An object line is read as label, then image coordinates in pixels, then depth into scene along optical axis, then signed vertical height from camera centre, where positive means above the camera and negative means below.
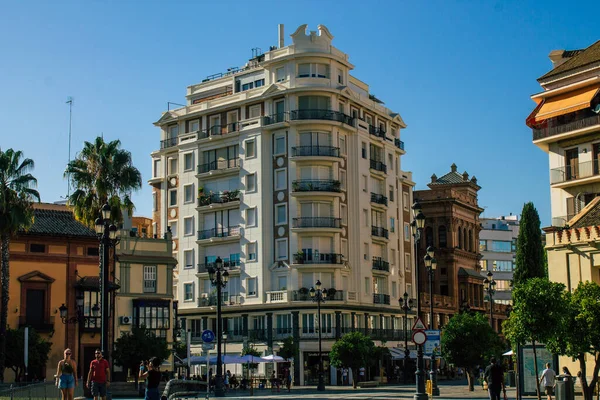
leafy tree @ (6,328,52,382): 51.88 -0.15
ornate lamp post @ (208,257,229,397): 42.16 -0.15
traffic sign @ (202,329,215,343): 35.41 +0.30
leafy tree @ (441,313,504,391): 54.31 -0.10
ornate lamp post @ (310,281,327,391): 56.29 -1.96
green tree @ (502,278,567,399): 30.41 +0.96
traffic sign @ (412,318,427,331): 30.38 +0.51
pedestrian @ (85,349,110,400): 25.81 -0.83
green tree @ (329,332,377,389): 58.94 -0.57
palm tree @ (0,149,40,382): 50.34 +7.74
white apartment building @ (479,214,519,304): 122.00 +11.43
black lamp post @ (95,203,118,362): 29.95 +3.11
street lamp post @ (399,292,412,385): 65.81 -0.34
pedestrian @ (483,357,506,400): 30.88 -1.25
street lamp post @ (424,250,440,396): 35.88 +2.95
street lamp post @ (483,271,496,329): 62.56 +3.89
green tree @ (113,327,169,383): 54.38 -0.18
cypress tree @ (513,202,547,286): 65.06 +6.36
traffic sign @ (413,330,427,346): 29.73 +0.12
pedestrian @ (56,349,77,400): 24.75 -0.80
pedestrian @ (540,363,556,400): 31.41 -1.26
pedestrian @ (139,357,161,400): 23.72 -0.92
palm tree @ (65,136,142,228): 53.47 +9.50
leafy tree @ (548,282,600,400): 32.41 +0.25
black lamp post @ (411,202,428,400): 30.36 -1.19
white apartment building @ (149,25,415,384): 72.50 +11.02
